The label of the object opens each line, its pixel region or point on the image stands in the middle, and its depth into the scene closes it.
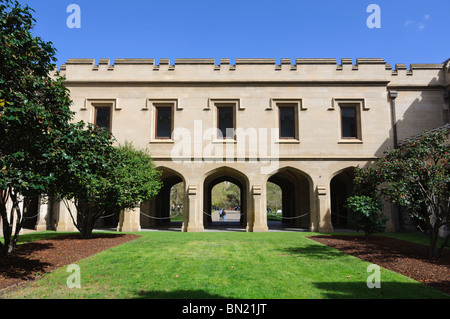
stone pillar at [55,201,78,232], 17.86
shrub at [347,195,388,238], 13.55
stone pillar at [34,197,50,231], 18.48
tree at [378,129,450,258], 9.23
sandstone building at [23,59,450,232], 18.34
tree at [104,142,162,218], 12.80
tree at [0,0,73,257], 5.86
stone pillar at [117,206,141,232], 17.98
